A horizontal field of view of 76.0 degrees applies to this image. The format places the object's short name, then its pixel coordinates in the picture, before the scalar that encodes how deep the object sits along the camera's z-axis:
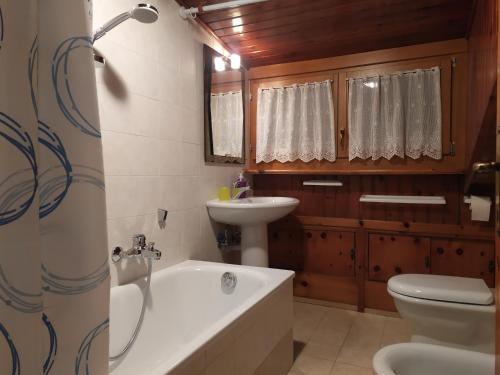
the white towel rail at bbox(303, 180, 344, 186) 2.62
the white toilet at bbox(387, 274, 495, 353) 1.49
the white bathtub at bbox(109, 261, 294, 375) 1.08
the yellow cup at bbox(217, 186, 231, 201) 2.34
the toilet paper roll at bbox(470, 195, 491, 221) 1.99
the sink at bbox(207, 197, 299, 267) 2.07
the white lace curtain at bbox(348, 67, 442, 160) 2.30
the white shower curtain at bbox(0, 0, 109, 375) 0.45
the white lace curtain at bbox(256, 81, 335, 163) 2.61
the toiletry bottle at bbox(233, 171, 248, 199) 2.50
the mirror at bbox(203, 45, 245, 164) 2.26
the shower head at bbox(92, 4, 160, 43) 1.23
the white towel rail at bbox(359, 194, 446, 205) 2.29
